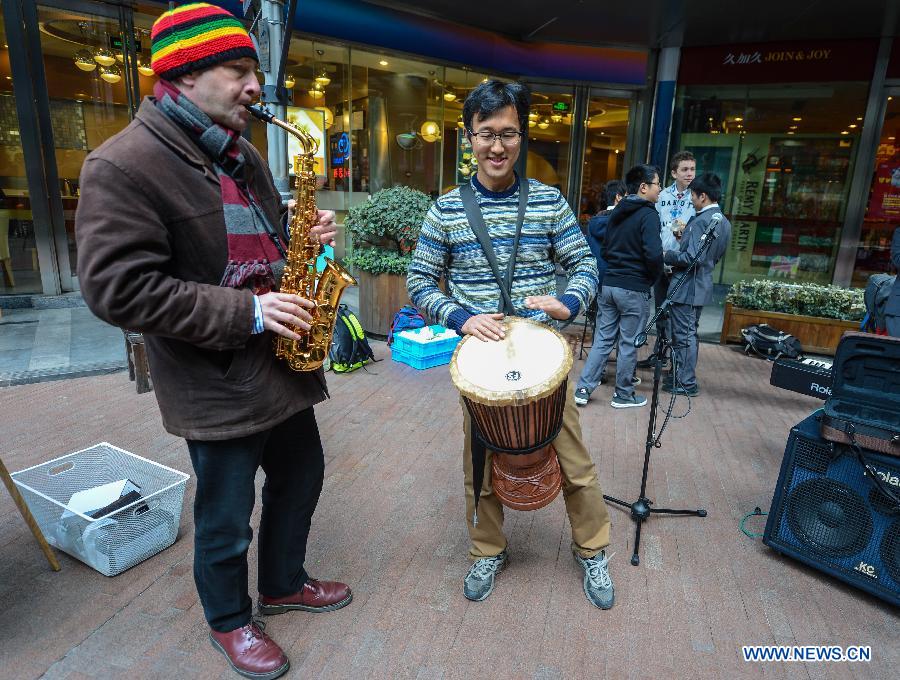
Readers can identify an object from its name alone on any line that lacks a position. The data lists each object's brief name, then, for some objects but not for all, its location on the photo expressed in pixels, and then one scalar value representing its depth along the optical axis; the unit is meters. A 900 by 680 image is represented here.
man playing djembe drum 2.33
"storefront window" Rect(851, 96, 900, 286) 10.16
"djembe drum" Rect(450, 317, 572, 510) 2.13
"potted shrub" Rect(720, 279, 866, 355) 6.87
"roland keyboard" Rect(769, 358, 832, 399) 3.14
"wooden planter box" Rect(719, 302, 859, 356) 6.82
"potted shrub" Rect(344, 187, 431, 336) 6.72
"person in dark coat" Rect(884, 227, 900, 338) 4.10
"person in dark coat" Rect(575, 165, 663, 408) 4.85
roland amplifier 2.56
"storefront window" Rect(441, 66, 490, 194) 11.12
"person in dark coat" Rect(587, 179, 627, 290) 5.89
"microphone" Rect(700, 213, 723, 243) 3.10
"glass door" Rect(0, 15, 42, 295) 7.66
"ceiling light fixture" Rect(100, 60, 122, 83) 8.07
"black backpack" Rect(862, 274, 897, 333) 4.56
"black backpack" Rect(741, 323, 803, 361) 6.64
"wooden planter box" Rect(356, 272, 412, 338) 6.83
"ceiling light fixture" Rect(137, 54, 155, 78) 8.21
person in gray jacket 5.26
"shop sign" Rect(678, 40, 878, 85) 9.97
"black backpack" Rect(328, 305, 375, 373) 5.80
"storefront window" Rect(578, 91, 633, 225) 11.74
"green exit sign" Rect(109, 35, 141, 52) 7.94
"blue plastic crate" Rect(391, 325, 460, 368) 6.02
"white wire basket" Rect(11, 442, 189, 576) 2.73
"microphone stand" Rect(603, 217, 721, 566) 3.21
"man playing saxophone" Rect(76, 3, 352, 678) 1.67
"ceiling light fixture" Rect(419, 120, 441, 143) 11.25
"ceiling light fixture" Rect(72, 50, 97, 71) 7.81
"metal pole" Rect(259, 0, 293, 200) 4.20
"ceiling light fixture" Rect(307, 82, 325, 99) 9.93
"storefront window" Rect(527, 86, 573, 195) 11.73
